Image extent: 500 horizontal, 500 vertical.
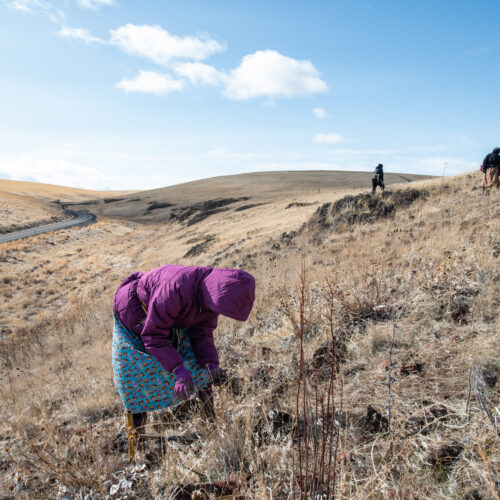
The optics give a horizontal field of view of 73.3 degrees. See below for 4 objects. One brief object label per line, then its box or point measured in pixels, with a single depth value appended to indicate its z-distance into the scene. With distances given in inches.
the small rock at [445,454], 72.7
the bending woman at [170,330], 90.9
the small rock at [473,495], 62.3
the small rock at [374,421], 84.4
